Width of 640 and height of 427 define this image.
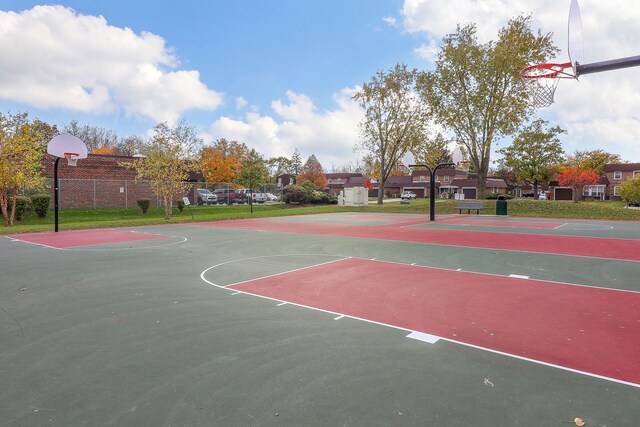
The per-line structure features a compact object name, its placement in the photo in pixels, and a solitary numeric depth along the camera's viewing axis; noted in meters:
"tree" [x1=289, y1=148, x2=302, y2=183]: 94.38
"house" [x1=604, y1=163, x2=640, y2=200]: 65.94
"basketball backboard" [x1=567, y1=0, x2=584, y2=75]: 8.02
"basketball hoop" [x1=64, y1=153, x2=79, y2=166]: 17.86
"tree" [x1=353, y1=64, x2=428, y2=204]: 38.50
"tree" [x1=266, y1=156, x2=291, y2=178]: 90.54
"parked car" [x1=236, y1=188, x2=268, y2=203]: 47.33
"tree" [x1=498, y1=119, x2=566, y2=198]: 42.27
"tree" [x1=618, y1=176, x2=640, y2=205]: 37.25
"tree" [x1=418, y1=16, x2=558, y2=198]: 31.59
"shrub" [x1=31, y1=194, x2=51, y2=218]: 25.02
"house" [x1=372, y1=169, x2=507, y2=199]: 77.50
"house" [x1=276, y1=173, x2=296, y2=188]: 85.61
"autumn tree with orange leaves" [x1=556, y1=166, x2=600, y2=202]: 54.67
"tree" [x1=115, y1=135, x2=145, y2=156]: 70.55
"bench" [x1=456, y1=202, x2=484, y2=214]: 29.22
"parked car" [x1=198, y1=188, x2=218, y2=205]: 40.69
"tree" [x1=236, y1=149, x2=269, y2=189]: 34.25
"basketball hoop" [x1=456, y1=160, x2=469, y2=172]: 25.94
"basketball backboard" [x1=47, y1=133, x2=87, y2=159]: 17.44
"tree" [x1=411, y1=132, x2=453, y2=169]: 38.94
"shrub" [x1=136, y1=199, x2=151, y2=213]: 30.09
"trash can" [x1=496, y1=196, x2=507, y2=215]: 28.84
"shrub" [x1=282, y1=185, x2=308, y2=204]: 42.47
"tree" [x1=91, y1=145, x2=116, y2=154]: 60.77
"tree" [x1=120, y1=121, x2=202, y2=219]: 24.16
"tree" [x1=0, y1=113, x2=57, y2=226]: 21.49
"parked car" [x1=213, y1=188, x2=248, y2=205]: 43.22
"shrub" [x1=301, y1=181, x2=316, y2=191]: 50.19
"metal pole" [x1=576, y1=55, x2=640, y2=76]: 6.91
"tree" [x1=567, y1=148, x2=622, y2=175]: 69.88
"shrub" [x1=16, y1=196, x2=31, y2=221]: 24.17
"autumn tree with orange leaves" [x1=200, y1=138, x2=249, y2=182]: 52.45
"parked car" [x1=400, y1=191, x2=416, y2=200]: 68.30
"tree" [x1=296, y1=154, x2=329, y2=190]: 78.50
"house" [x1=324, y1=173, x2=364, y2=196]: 97.12
